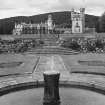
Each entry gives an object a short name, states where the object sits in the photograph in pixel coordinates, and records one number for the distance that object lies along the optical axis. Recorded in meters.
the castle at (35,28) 107.14
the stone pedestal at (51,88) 9.81
